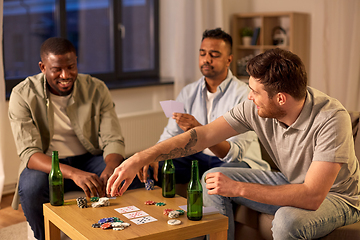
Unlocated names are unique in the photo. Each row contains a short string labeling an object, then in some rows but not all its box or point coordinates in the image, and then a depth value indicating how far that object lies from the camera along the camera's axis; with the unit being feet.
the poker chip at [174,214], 5.76
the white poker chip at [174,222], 5.51
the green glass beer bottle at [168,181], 6.70
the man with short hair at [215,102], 8.27
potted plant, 15.87
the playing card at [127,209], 6.06
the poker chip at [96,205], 6.21
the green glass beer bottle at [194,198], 5.70
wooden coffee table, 5.27
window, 12.95
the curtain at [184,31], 14.64
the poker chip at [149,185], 7.11
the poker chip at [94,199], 6.45
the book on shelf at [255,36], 15.65
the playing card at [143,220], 5.62
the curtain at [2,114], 10.44
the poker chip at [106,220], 5.55
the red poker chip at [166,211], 5.88
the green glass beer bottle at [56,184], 6.26
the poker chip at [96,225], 5.43
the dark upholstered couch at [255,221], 6.84
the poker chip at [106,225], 5.37
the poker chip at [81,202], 6.17
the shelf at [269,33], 14.99
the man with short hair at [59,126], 7.45
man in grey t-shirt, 5.46
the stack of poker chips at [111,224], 5.37
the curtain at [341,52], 13.52
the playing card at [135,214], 5.85
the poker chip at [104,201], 6.27
